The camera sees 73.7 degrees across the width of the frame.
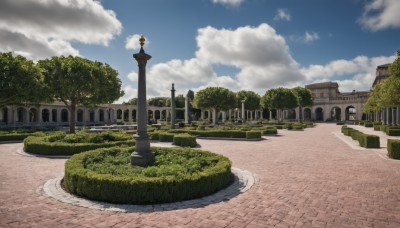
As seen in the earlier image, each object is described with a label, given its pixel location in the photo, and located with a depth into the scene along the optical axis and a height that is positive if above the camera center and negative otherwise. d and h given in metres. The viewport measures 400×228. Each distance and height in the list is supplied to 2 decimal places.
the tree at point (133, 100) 108.94 +7.03
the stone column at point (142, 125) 11.30 -0.34
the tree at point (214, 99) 55.53 +3.74
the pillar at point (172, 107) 36.91 +1.32
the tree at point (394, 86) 23.39 +2.64
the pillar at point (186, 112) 54.22 +0.89
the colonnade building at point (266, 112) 55.97 +1.52
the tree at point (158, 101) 109.49 +6.62
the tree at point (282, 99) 62.66 +4.06
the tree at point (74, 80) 29.91 +4.34
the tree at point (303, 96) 74.38 +5.60
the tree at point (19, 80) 25.53 +3.72
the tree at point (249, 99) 76.06 +5.00
